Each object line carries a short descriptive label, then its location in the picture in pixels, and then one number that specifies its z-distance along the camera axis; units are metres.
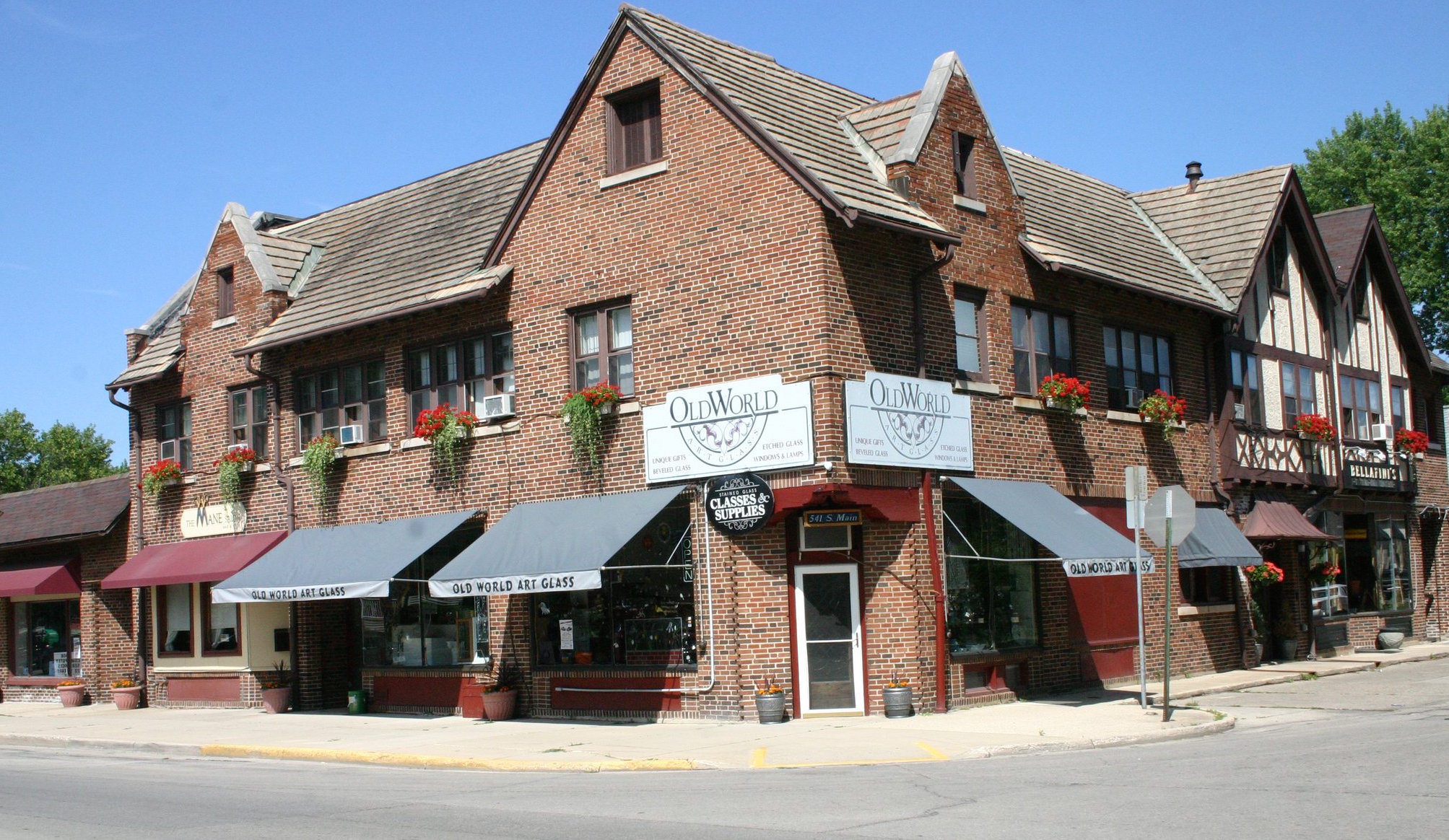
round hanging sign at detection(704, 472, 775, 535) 18.80
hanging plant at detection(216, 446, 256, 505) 26.58
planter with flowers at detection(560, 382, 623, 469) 20.72
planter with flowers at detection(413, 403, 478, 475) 22.84
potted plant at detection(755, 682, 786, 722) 18.70
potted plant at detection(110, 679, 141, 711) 28.05
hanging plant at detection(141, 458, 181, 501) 28.14
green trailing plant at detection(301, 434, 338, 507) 25.00
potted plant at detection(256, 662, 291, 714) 24.91
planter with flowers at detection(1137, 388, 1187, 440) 24.47
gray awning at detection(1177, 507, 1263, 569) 24.20
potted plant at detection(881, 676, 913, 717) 18.80
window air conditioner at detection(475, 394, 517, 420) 22.50
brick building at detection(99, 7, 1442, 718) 19.31
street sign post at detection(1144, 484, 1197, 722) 17.62
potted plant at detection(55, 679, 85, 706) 29.67
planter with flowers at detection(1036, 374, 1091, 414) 22.34
